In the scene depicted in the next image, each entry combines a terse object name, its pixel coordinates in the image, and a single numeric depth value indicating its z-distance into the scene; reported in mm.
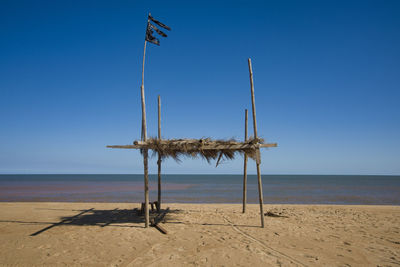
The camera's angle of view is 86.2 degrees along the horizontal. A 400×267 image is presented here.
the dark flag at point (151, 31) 6812
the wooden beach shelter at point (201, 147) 6133
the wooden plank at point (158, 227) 5878
